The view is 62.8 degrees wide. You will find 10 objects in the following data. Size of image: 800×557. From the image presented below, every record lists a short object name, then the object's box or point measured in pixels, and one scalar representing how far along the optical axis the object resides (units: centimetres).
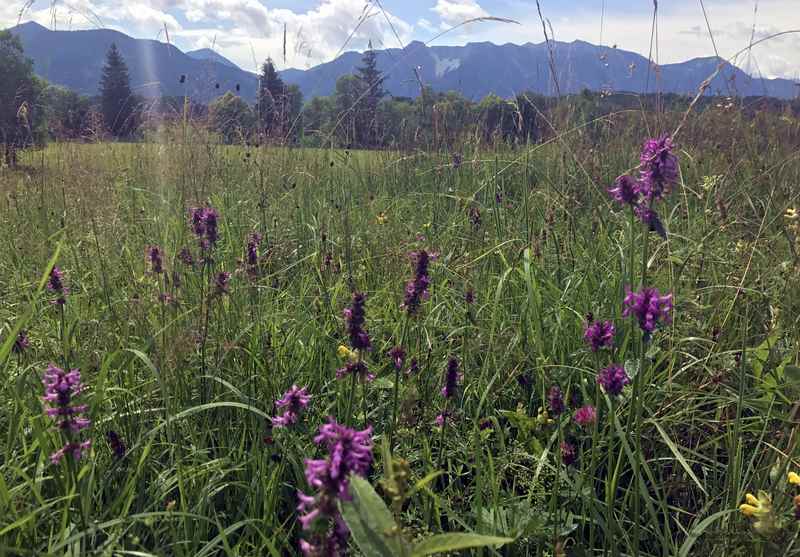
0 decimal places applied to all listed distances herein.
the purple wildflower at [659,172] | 43
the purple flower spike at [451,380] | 49
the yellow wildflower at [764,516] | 35
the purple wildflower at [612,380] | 41
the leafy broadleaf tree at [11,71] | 1543
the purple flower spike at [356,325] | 47
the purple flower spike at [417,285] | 53
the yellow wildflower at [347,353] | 50
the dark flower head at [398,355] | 49
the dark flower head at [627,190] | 44
